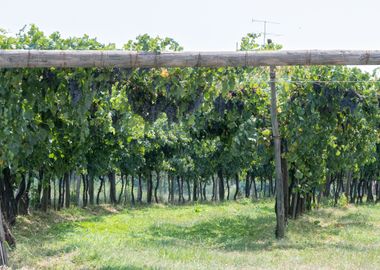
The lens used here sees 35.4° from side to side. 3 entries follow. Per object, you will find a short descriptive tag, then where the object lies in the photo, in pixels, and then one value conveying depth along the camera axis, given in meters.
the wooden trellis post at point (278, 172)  13.20
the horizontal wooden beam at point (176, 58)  7.91
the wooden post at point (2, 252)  8.76
